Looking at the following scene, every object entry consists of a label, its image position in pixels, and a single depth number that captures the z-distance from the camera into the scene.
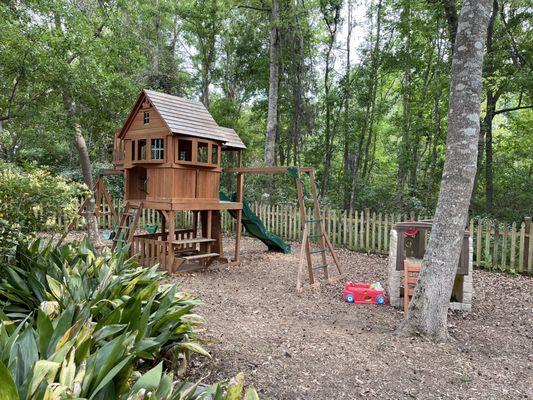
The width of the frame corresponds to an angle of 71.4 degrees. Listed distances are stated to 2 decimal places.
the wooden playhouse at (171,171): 7.46
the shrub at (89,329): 1.82
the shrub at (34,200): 3.96
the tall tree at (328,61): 14.48
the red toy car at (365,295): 5.81
